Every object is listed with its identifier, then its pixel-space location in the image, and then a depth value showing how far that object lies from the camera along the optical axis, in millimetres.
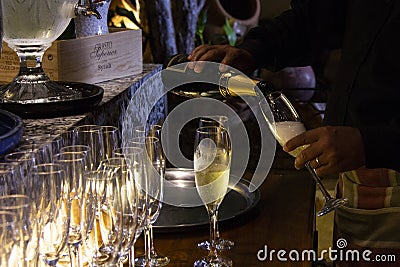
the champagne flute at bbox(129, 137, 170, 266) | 1121
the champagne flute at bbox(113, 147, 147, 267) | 1064
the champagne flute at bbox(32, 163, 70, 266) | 918
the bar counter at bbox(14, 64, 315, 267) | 1279
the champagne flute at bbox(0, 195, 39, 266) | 816
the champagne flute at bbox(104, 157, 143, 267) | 1021
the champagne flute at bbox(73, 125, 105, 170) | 1204
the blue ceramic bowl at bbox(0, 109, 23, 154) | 1066
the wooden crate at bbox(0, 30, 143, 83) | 1581
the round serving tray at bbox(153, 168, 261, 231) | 1379
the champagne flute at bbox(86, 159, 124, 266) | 1015
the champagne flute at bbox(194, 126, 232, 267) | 1273
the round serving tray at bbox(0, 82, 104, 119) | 1347
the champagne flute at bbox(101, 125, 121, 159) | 1225
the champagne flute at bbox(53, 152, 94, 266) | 992
